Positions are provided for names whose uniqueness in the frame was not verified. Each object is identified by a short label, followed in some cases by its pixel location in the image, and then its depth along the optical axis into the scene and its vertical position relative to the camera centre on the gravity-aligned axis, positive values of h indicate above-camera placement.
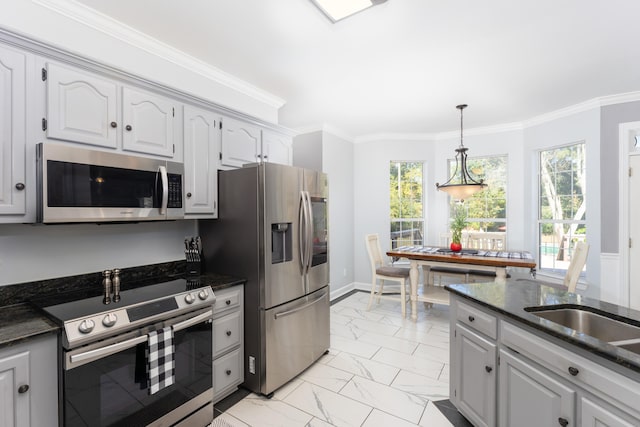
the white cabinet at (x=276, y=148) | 3.12 +0.71
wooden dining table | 3.43 -0.57
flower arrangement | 4.07 -0.29
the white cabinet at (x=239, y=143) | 2.70 +0.66
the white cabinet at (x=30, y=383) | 1.34 -0.78
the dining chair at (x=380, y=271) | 4.14 -0.82
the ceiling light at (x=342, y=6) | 1.90 +1.31
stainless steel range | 1.49 -0.79
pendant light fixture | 3.70 +0.30
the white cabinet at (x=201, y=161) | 2.42 +0.43
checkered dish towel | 1.73 -0.85
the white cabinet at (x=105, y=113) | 1.75 +0.66
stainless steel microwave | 1.66 +0.18
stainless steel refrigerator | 2.37 -0.36
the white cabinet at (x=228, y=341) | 2.25 -0.97
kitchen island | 1.14 -0.68
